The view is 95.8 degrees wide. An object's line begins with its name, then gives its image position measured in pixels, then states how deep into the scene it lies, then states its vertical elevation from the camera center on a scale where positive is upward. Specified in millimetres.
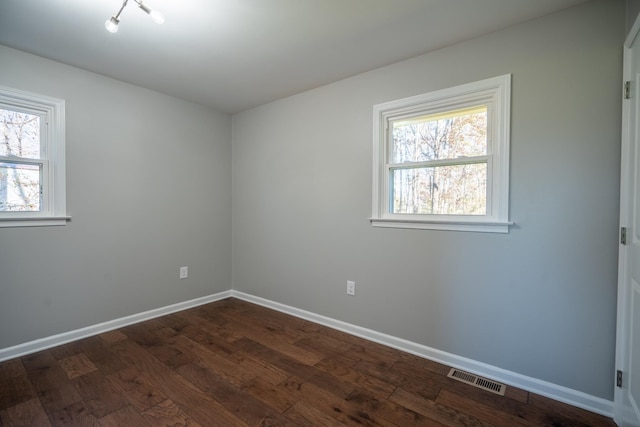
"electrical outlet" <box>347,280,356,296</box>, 2734 -749
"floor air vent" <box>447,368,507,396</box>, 1912 -1178
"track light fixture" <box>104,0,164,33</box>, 1577 +1047
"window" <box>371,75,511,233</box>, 2033 +402
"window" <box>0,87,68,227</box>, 2291 +368
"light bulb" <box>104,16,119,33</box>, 1622 +1025
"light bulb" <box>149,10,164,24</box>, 1582 +1047
